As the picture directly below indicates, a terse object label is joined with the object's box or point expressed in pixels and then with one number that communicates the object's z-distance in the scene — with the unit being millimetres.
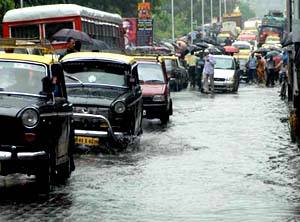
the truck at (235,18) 135625
